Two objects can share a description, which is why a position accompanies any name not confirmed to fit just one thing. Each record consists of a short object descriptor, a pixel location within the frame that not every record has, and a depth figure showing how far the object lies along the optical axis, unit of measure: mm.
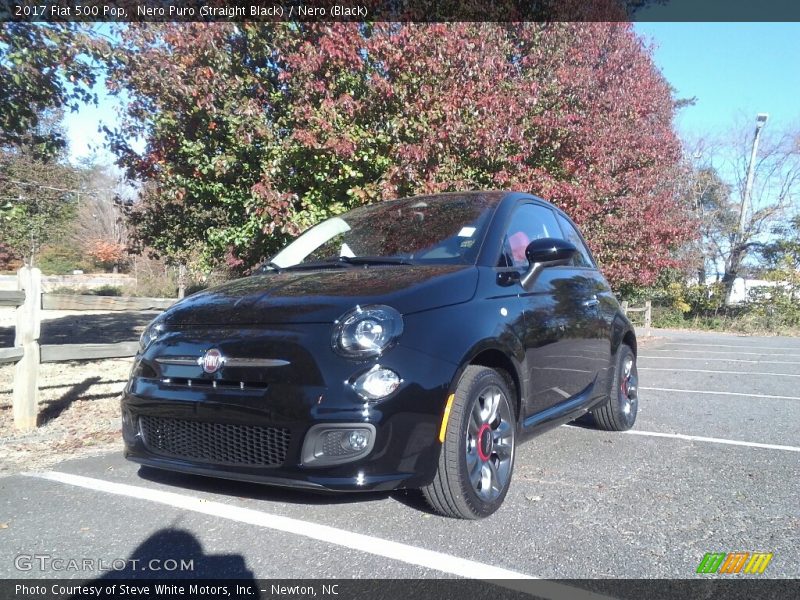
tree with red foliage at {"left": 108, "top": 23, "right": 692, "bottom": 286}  6828
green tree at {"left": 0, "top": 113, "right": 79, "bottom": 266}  7605
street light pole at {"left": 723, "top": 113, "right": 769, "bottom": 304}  28109
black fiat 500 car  2754
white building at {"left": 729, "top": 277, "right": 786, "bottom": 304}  28247
